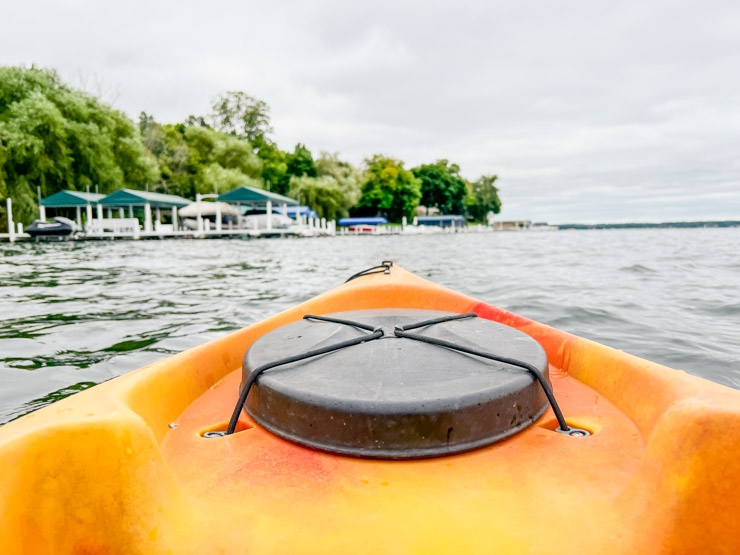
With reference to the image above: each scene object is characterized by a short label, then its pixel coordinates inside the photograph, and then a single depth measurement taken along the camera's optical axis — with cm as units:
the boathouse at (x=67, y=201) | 2216
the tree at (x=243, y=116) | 4697
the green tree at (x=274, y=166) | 4338
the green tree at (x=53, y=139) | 2156
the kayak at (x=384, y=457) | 93
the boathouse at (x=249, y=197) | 2648
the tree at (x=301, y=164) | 4778
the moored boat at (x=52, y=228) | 2026
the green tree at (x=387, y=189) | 5119
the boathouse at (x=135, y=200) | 2354
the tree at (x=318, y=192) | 4169
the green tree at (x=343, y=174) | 4588
